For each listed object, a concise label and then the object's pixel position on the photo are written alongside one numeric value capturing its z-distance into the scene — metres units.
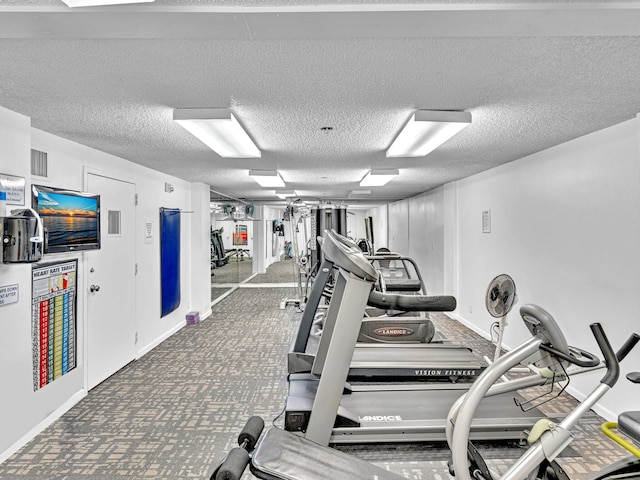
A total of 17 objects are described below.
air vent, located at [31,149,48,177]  3.04
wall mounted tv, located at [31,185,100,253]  3.07
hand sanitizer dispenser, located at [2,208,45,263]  2.50
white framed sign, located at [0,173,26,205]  2.58
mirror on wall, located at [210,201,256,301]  8.36
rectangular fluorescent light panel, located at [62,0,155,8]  1.29
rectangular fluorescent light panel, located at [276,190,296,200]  8.49
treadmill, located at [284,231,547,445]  2.14
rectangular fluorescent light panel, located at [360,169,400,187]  5.34
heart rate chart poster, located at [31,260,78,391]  2.99
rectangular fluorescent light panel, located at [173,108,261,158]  2.61
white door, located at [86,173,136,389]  3.78
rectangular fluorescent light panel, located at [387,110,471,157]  2.70
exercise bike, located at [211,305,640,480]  1.68
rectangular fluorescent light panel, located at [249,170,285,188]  5.37
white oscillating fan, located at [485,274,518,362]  3.26
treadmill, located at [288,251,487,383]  3.20
